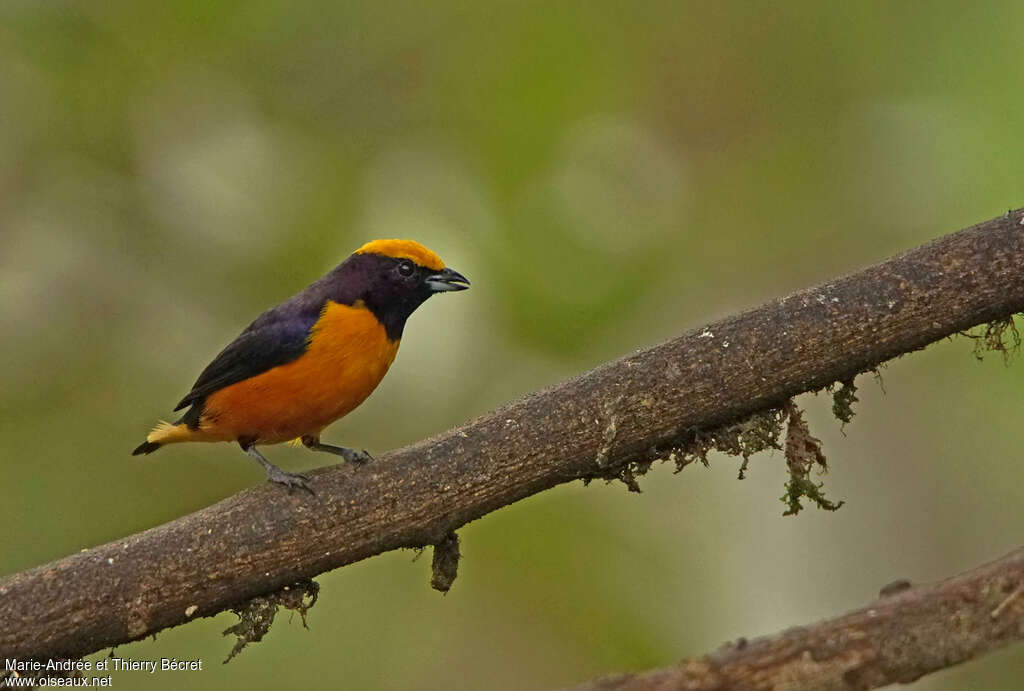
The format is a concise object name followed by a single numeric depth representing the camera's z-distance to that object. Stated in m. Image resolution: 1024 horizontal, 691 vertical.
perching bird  7.75
